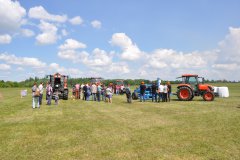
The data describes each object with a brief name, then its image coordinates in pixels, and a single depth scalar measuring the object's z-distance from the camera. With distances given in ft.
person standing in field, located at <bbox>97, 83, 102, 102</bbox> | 54.80
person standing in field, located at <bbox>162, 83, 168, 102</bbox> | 50.31
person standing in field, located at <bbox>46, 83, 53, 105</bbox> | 47.03
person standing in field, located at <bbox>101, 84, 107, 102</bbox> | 56.71
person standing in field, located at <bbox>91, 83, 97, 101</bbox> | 55.95
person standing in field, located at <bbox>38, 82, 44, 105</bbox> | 42.82
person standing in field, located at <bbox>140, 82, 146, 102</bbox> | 52.49
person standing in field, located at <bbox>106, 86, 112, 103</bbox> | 52.09
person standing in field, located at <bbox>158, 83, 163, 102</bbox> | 50.51
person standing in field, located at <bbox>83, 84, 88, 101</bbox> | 57.71
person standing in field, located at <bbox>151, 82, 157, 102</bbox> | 52.09
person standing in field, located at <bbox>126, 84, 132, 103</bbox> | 49.85
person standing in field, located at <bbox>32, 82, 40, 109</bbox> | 40.76
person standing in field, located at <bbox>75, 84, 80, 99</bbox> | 61.79
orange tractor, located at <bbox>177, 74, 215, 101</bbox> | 51.38
